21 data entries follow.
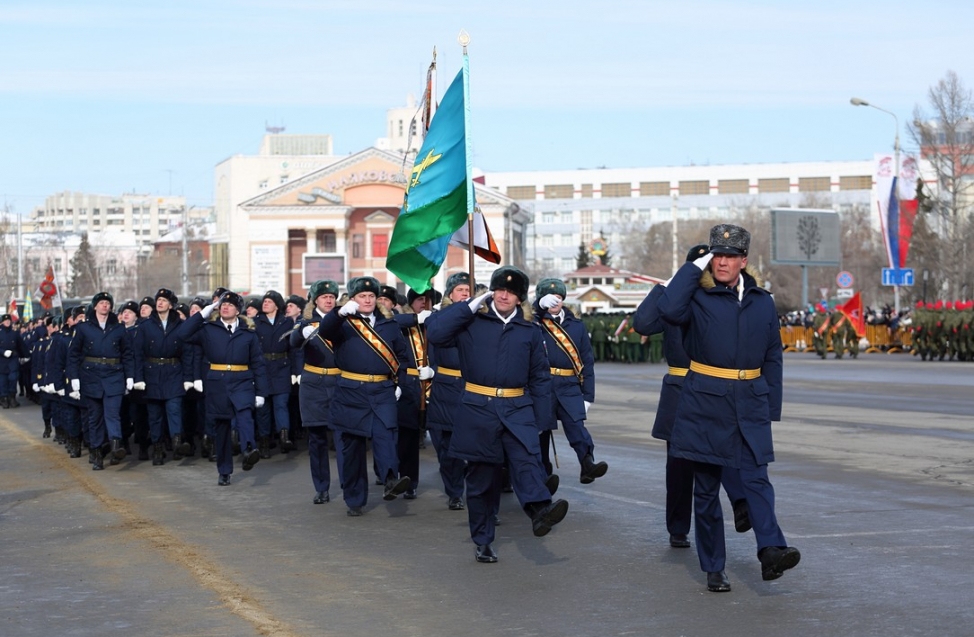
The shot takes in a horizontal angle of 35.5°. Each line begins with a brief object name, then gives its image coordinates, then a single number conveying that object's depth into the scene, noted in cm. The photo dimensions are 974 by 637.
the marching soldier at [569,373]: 1215
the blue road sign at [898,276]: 4797
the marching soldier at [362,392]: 1129
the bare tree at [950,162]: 5844
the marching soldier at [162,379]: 1573
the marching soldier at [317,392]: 1215
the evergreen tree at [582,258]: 11800
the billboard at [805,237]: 5994
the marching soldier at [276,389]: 1634
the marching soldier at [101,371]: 1544
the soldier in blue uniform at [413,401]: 1259
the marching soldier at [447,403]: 1162
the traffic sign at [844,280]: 5025
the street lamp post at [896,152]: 5184
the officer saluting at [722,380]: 797
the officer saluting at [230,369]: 1402
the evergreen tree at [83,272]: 12272
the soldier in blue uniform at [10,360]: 2923
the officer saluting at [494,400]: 902
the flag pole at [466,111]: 1120
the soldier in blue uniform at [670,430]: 825
